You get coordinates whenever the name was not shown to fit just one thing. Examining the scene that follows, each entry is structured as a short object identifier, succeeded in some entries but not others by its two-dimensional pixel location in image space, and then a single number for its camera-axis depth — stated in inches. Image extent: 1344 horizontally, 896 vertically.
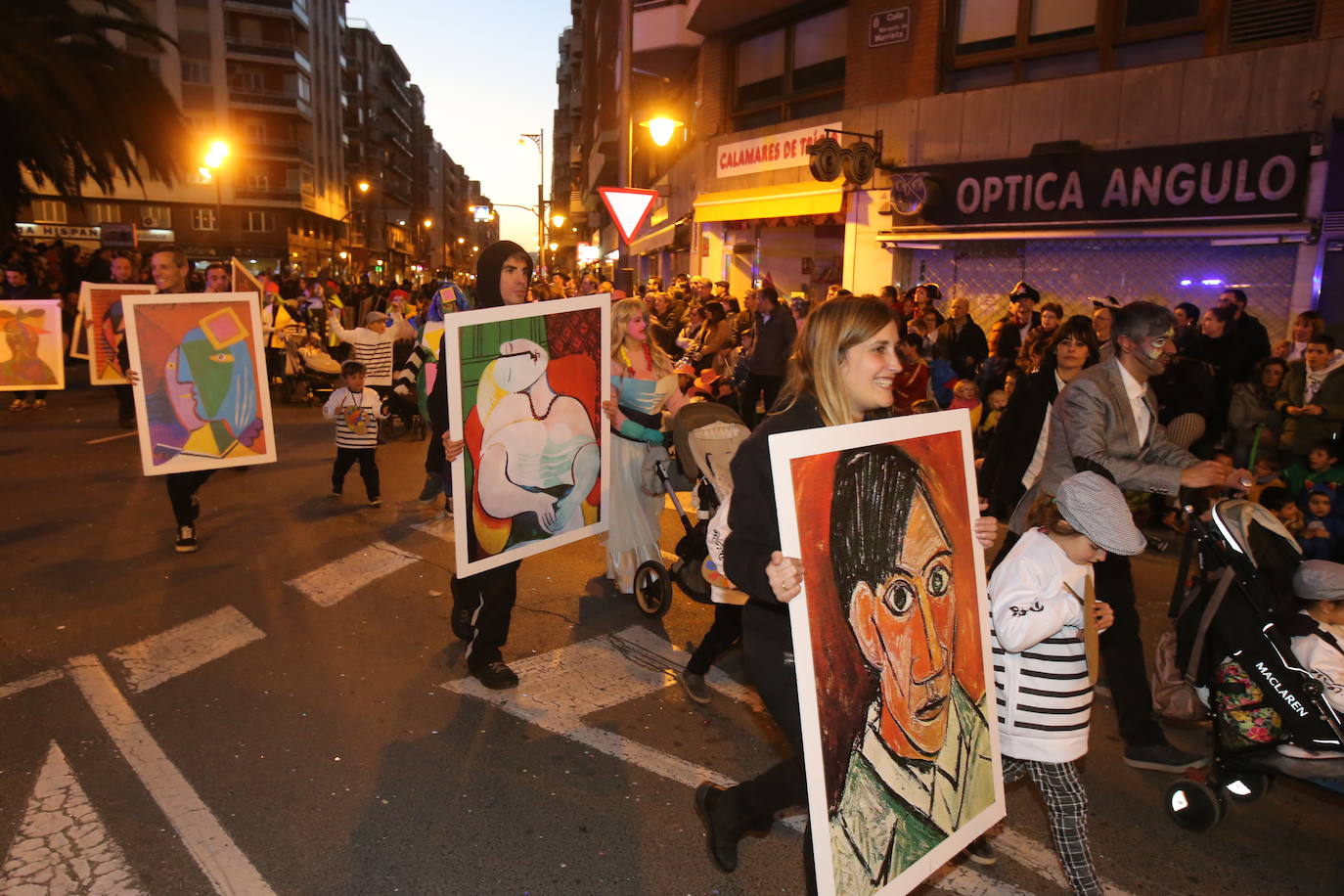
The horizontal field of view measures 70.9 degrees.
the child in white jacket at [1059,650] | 120.0
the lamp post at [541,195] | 2251.5
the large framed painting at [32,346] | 436.5
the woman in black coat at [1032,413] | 210.4
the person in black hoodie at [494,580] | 193.8
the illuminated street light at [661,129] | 710.5
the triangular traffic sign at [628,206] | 478.3
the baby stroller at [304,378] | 601.9
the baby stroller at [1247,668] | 139.5
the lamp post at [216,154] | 1398.9
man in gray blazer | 160.1
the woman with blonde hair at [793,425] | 102.4
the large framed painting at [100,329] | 432.5
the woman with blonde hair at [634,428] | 236.5
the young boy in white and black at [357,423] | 340.5
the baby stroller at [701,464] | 204.8
